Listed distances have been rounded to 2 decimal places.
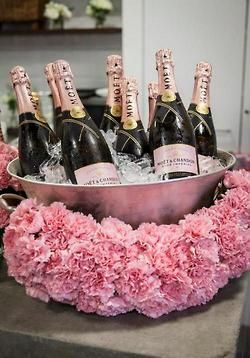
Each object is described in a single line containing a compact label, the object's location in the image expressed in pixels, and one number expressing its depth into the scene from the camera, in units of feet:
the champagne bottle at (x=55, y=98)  2.29
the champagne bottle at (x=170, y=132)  2.08
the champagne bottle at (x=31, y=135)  2.31
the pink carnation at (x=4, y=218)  2.31
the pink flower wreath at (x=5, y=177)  2.32
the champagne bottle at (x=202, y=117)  2.42
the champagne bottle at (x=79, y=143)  2.06
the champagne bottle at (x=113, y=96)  2.41
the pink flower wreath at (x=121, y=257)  1.79
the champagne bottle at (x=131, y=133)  2.35
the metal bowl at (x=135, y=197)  1.87
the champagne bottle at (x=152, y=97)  2.51
